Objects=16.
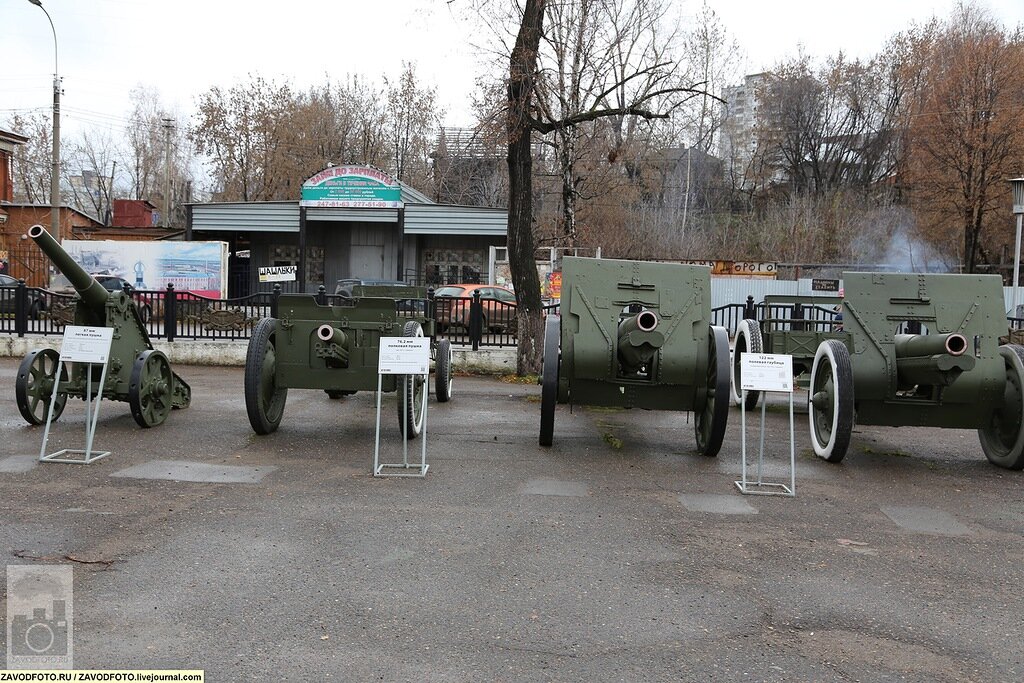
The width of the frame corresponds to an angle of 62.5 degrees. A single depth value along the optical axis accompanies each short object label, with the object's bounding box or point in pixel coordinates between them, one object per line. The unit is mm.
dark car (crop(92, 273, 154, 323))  16469
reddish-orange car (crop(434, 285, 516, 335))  15377
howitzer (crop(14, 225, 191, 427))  8688
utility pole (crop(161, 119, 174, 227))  45812
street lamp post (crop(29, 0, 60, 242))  25625
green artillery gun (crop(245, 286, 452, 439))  8609
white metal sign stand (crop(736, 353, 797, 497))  7227
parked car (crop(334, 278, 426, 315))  12831
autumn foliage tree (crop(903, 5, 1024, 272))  30875
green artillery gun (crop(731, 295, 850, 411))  11539
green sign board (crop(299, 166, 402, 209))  27781
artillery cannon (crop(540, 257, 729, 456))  8180
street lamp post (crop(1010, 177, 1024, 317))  18891
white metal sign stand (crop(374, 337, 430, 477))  7602
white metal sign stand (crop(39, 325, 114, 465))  7750
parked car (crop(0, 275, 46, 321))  15891
